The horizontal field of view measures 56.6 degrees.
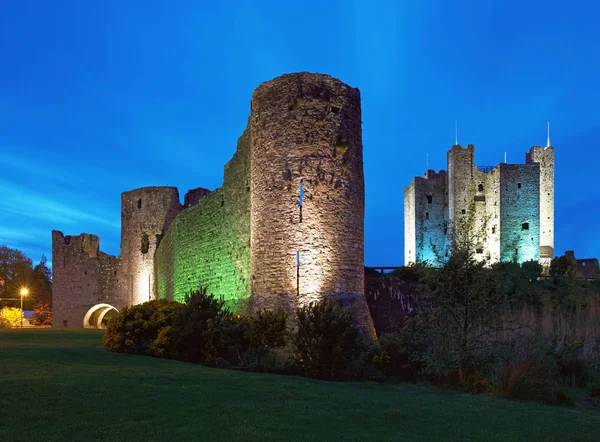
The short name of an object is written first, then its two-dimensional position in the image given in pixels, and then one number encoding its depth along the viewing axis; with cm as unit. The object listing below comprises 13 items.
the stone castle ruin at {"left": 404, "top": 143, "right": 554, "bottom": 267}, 4344
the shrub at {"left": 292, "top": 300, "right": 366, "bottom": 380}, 1130
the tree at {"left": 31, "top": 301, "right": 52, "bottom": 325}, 4312
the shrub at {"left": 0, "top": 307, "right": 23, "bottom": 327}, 3210
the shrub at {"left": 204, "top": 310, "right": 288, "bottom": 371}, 1228
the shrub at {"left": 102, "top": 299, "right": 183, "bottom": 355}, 1429
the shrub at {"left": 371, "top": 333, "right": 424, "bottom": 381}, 1175
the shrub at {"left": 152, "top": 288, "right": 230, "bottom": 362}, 1305
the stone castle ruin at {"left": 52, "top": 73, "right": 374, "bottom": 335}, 1441
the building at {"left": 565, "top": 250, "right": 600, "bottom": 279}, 3752
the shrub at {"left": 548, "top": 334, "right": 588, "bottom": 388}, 1134
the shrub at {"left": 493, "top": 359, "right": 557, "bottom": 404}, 940
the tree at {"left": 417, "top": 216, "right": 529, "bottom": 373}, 1092
